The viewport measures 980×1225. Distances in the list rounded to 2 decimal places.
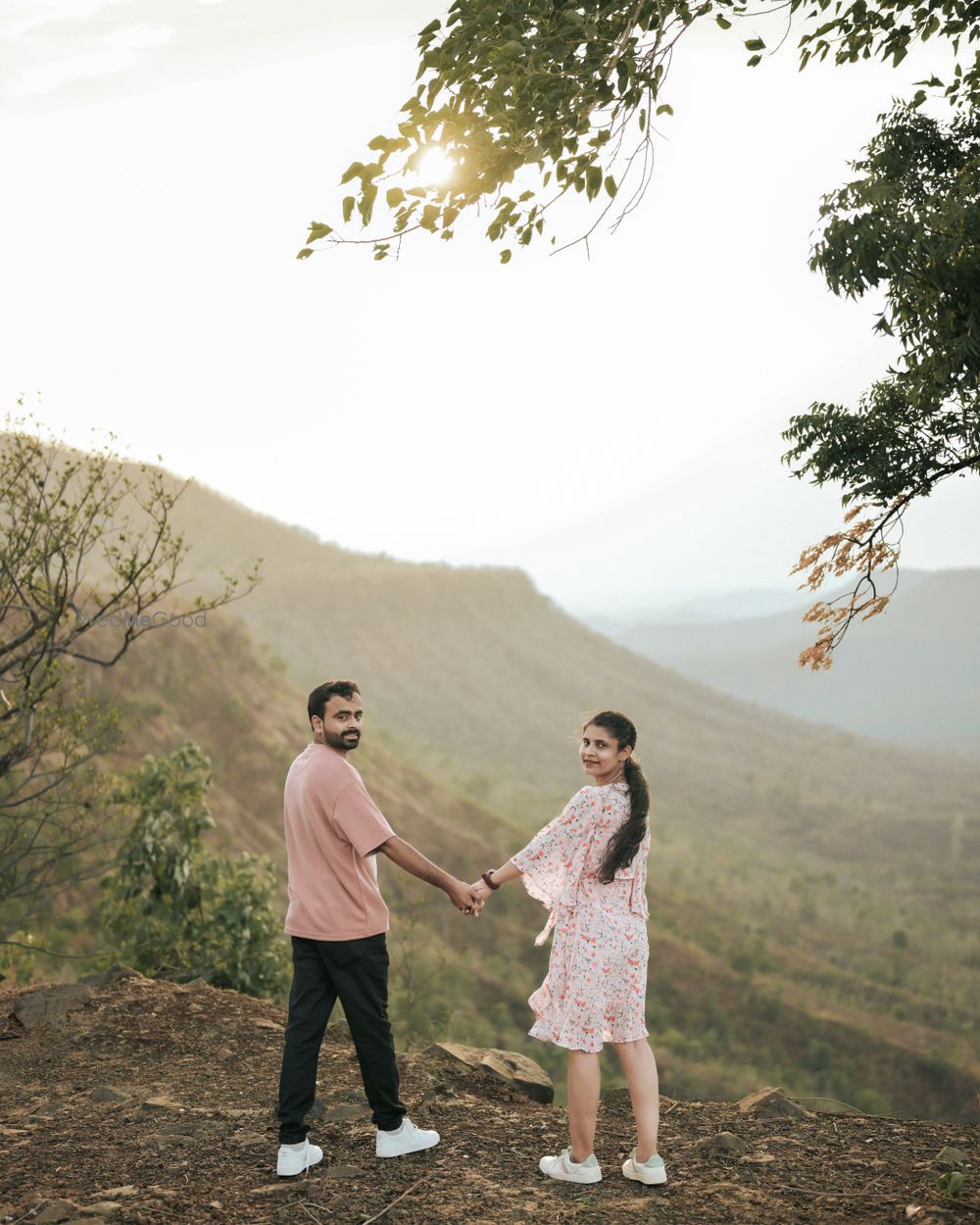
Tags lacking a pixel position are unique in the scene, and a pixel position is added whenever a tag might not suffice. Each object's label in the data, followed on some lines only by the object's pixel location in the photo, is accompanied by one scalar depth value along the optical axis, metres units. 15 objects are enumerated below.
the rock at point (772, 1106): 5.31
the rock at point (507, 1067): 5.72
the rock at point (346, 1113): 4.89
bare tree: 7.44
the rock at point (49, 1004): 6.53
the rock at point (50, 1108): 5.16
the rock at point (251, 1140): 4.60
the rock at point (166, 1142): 4.58
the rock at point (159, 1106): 5.07
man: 4.13
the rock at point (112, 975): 7.13
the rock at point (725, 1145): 4.70
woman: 4.07
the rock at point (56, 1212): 3.82
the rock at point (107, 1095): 5.32
